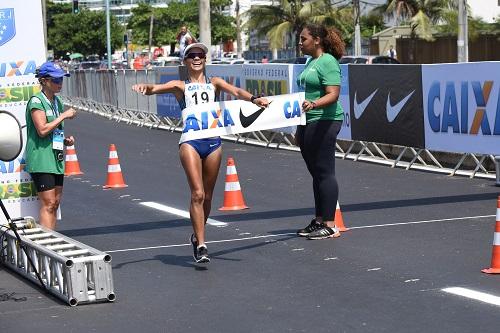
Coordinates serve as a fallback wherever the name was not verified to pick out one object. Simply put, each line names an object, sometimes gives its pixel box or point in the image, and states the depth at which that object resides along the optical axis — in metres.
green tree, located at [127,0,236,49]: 107.50
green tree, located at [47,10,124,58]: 113.56
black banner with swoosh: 17.38
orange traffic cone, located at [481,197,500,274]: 8.64
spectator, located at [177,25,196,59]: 25.00
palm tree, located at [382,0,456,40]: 57.31
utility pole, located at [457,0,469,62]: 38.03
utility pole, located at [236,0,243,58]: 89.12
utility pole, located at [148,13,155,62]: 107.36
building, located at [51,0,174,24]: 164.56
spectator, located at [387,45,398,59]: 55.36
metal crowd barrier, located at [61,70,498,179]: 16.67
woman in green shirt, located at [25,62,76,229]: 9.62
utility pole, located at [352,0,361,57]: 59.38
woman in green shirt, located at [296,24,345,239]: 10.53
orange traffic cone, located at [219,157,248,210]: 13.42
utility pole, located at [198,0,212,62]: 30.62
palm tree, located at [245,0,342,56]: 66.81
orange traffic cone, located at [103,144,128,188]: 16.38
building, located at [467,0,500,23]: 68.56
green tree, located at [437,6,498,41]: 53.69
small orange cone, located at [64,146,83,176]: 18.48
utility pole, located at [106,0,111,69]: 64.63
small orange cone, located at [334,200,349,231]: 11.24
